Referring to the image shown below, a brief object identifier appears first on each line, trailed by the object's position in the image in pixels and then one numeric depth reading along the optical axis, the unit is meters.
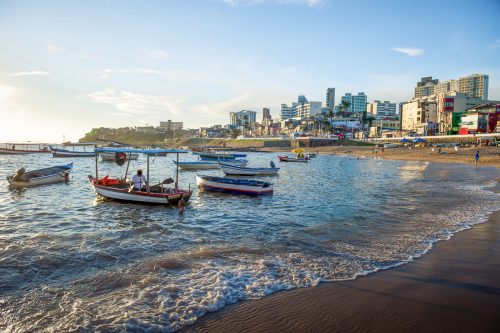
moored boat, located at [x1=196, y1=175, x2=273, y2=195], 27.64
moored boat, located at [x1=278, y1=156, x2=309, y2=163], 69.88
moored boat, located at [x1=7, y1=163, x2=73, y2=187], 30.94
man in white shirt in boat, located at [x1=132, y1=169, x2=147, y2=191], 21.97
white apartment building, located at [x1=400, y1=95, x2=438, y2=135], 119.19
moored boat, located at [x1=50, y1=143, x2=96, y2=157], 85.28
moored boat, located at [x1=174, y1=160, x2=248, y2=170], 54.25
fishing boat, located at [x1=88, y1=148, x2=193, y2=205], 21.30
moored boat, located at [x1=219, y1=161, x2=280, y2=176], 44.28
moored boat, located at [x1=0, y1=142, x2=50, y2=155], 95.09
